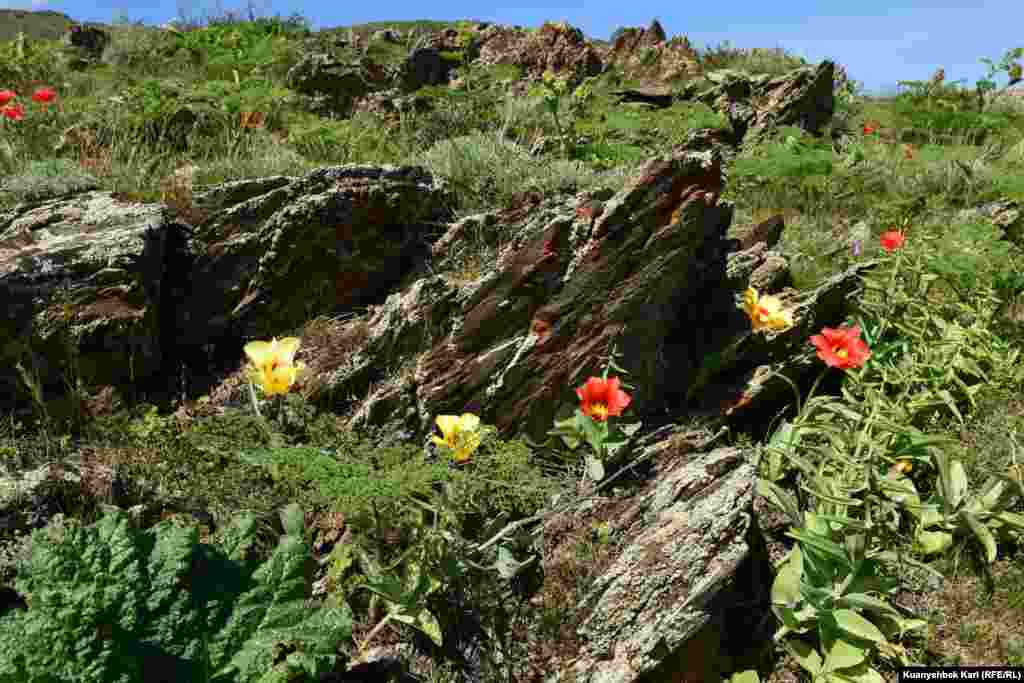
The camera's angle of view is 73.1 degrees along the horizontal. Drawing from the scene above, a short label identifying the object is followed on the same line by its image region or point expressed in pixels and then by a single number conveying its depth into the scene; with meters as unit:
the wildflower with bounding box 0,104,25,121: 4.57
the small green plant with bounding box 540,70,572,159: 6.02
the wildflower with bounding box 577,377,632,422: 2.88
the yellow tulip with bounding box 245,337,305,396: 2.57
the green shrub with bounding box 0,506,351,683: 1.78
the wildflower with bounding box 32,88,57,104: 4.98
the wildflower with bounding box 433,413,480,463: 2.62
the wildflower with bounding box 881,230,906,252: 3.81
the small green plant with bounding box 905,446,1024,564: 2.89
